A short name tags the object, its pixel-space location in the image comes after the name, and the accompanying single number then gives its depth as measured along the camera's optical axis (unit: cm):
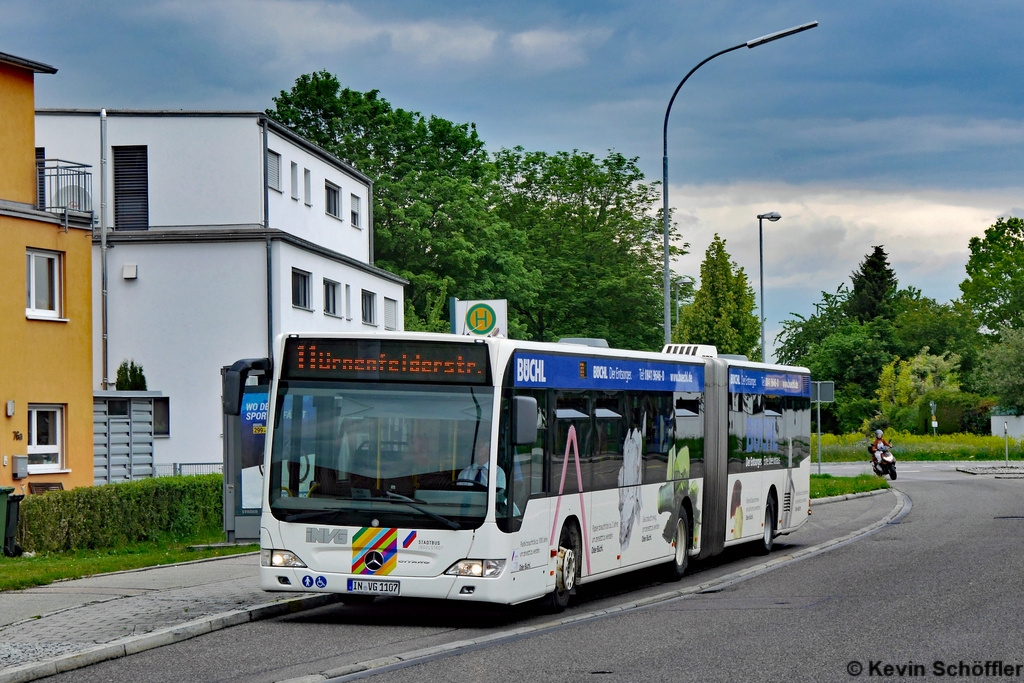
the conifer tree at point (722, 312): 8619
